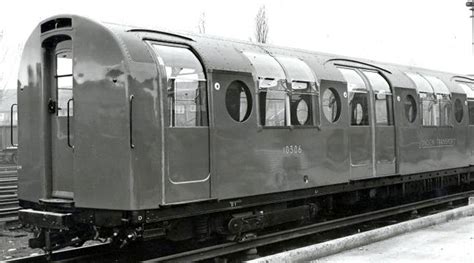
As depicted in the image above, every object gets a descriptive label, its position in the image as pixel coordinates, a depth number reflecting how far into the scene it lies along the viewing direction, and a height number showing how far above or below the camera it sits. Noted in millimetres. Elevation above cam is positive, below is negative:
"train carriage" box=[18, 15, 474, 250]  6559 -41
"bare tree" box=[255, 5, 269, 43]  27845 +5154
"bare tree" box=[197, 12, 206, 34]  28188 +5157
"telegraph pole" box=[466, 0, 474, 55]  20634 +4394
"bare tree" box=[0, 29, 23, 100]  45600 +4144
